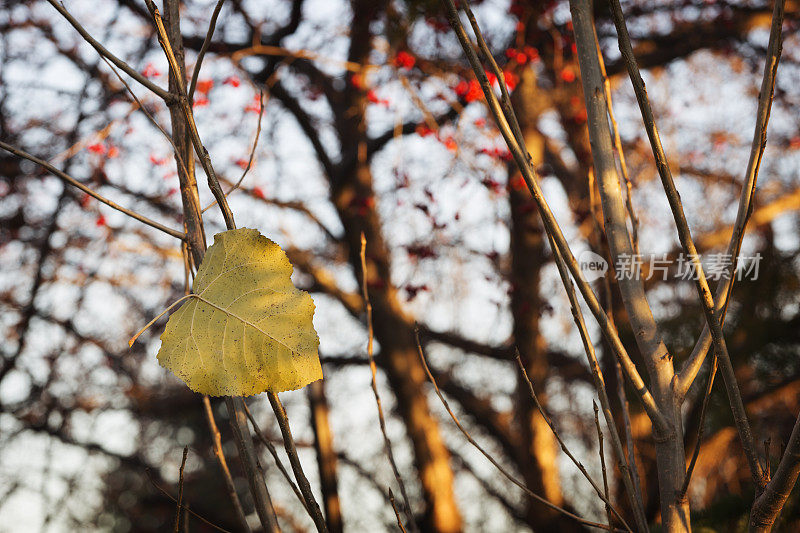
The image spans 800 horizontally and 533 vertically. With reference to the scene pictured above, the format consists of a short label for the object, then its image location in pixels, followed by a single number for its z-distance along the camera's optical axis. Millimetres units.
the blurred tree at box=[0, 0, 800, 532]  6427
